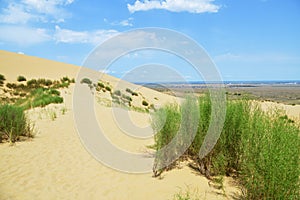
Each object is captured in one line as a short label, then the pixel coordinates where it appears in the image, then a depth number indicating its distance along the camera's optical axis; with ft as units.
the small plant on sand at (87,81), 86.13
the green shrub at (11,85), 74.74
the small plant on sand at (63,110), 43.11
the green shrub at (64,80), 91.77
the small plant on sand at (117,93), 86.40
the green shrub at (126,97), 83.27
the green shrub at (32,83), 80.14
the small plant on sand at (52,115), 38.68
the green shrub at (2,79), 75.71
